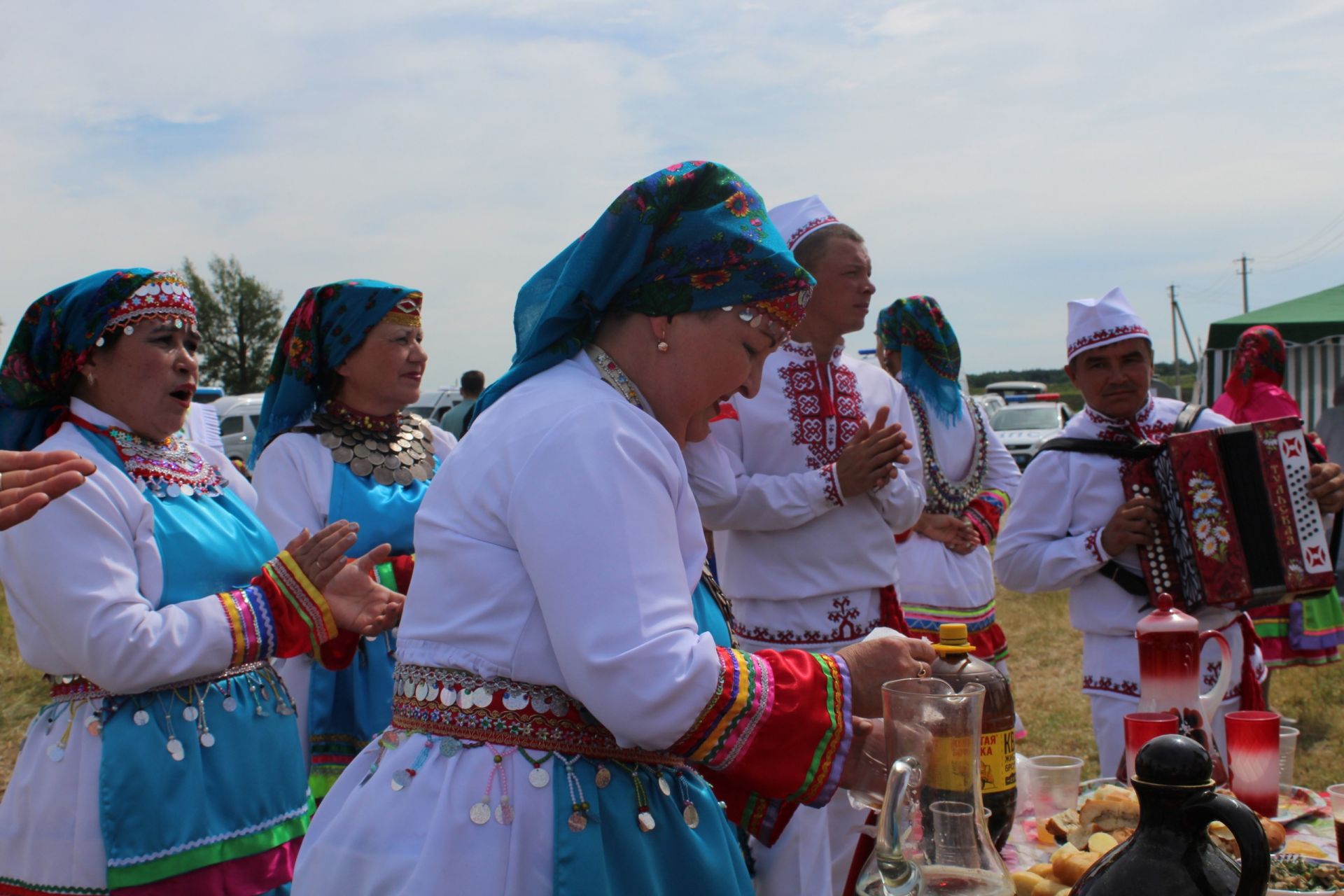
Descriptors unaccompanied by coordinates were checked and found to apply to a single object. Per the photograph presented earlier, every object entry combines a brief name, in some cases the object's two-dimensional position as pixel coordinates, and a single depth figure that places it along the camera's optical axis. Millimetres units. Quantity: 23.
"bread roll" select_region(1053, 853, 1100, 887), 1798
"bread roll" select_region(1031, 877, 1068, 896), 1809
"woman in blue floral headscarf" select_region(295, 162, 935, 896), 1614
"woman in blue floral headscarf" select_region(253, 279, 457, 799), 3502
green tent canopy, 12344
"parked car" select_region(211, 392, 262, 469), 24922
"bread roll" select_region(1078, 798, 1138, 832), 1996
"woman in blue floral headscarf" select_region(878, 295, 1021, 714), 4734
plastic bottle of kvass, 1939
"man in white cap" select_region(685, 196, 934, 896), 3549
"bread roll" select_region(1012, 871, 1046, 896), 1881
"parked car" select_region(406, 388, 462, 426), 25516
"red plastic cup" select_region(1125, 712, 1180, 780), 2150
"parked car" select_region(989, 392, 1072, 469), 24297
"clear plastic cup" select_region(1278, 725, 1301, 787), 2459
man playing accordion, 3695
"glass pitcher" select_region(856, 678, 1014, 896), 1650
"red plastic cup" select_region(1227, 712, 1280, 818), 2189
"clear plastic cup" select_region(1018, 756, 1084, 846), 2297
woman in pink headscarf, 6180
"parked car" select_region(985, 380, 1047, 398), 41906
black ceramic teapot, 1229
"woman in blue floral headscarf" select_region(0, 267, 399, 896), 2523
